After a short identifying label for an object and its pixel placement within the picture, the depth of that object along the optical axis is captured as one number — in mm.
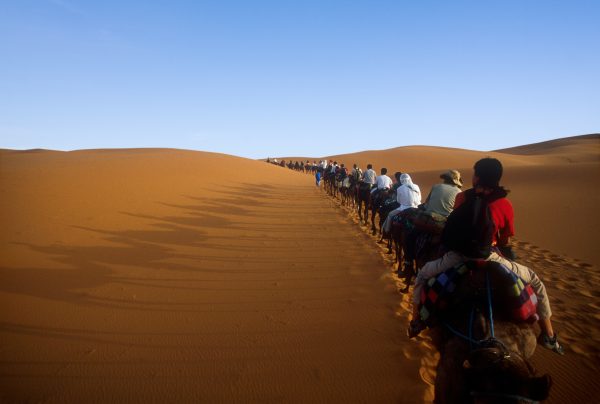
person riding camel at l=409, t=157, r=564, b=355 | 2949
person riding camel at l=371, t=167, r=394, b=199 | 11667
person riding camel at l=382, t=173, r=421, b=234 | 7645
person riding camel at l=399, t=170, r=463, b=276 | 5324
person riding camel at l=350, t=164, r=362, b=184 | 16453
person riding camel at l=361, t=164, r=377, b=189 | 13885
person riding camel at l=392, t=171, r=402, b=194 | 9438
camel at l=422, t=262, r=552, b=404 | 2355
